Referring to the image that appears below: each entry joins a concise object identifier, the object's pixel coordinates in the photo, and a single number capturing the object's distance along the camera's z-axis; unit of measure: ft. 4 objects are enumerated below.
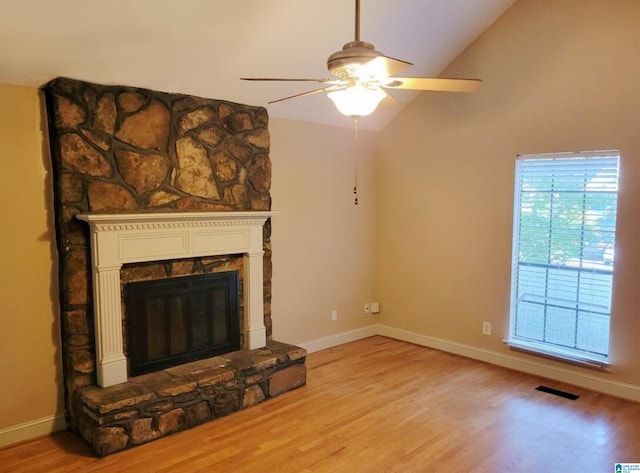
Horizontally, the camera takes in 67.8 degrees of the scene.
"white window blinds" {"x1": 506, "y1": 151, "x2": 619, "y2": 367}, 12.76
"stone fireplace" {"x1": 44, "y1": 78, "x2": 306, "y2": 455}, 10.38
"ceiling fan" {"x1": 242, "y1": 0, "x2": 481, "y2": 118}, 7.15
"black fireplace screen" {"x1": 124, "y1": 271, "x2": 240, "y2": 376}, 11.58
